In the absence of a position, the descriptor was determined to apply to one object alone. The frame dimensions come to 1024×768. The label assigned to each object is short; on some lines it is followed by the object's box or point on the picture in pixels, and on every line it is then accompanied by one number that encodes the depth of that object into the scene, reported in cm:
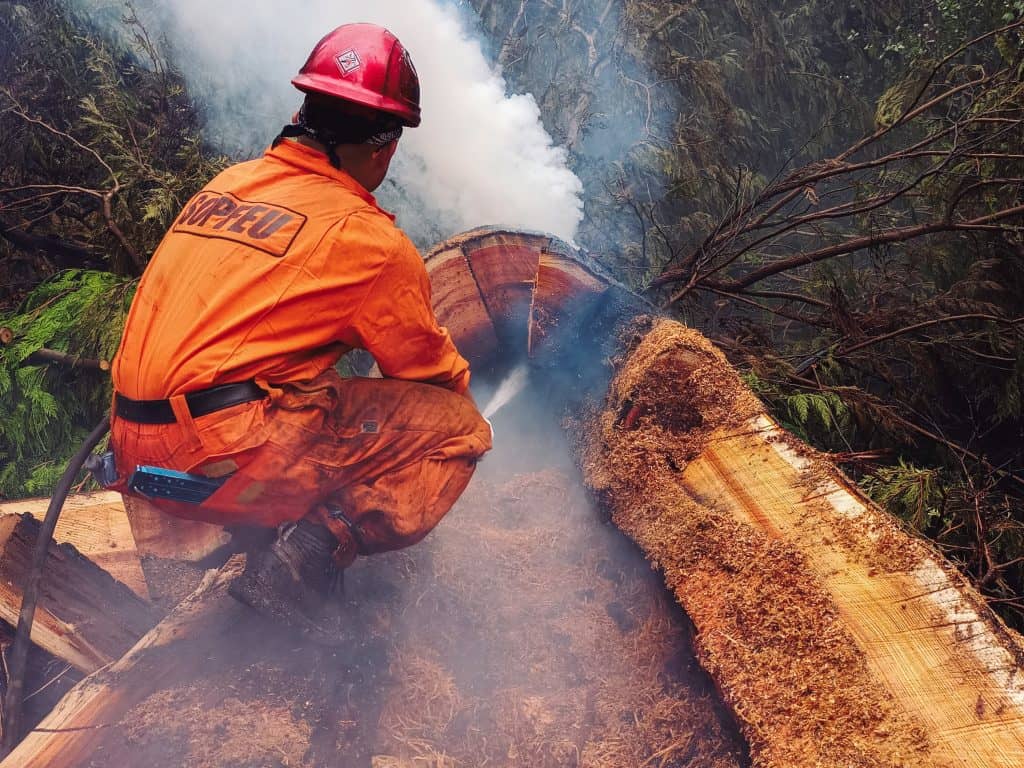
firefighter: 206
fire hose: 229
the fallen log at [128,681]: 216
